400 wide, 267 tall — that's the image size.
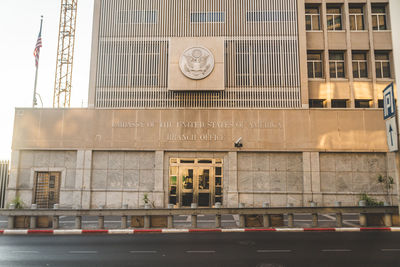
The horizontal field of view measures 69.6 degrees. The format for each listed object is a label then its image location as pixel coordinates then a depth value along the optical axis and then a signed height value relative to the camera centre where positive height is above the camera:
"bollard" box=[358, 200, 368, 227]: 14.48 -1.97
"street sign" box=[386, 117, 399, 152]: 5.21 +0.81
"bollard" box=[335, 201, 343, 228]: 14.30 -2.05
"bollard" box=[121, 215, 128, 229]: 13.97 -2.17
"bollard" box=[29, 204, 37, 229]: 13.77 -2.18
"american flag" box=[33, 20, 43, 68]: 23.94 +10.50
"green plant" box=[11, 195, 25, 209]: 15.38 -1.45
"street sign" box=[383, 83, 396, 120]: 5.35 +1.44
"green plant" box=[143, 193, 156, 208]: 20.60 -1.81
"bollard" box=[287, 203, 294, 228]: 14.17 -2.10
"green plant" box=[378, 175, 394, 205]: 21.15 -0.54
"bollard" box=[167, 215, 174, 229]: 13.95 -2.14
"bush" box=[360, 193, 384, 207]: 16.09 -1.33
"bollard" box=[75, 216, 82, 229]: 13.84 -2.16
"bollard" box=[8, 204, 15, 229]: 13.84 -2.16
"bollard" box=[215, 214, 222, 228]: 14.23 -2.08
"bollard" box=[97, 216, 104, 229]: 13.88 -2.19
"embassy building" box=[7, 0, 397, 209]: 21.42 +4.11
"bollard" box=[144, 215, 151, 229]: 14.02 -2.14
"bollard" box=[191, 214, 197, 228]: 14.05 -2.06
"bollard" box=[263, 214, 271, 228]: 14.30 -2.10
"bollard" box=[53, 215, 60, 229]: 13.83 -2.15
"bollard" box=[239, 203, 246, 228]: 14.26 -2.12
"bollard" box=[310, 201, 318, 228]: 14.42 -2.08
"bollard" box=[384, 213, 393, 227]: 14.39 -2.05
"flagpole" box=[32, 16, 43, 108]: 22.65 +6.17
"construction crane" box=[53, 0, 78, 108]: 42.81 +18.96
